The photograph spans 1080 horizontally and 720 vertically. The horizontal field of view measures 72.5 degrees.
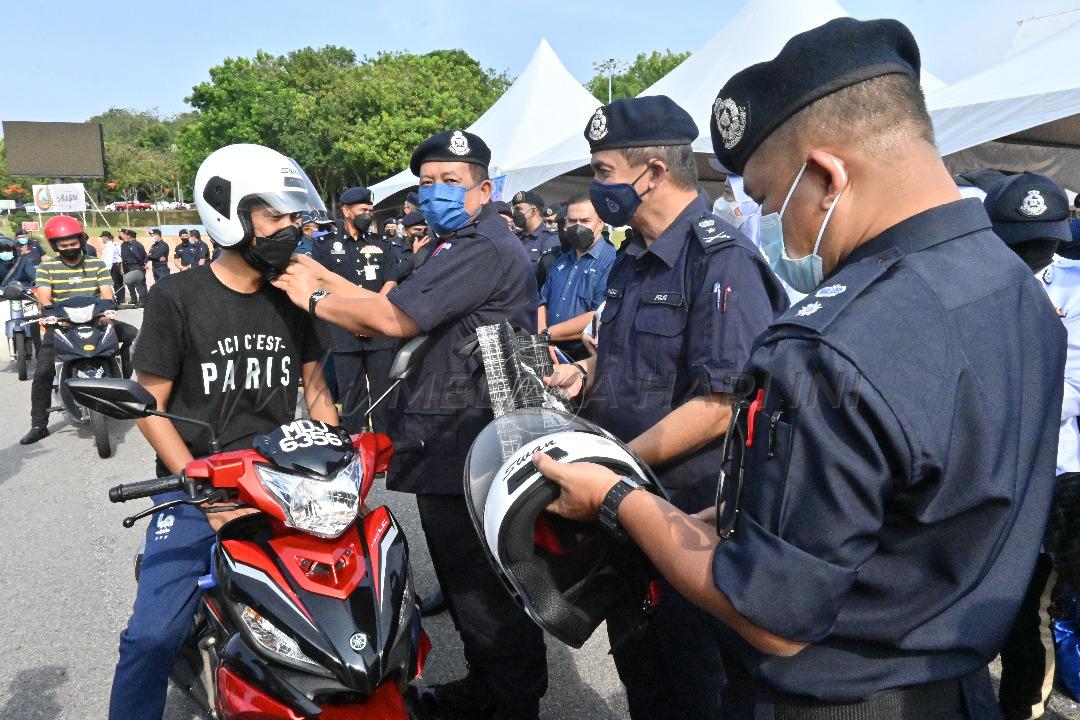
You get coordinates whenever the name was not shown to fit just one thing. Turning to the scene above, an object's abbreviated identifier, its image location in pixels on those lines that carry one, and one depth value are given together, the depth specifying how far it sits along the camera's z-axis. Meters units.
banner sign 30.26
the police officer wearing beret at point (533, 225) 8.25
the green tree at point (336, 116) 39.78
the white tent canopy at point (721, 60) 11.14
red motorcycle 1.87
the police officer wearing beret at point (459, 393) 2.51
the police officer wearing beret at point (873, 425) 0.95
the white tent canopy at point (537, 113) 15.48
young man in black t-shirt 2.22
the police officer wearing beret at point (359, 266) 6.00
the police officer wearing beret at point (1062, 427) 2.65
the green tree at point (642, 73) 61.16
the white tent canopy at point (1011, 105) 6.21
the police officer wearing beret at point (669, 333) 2.00
